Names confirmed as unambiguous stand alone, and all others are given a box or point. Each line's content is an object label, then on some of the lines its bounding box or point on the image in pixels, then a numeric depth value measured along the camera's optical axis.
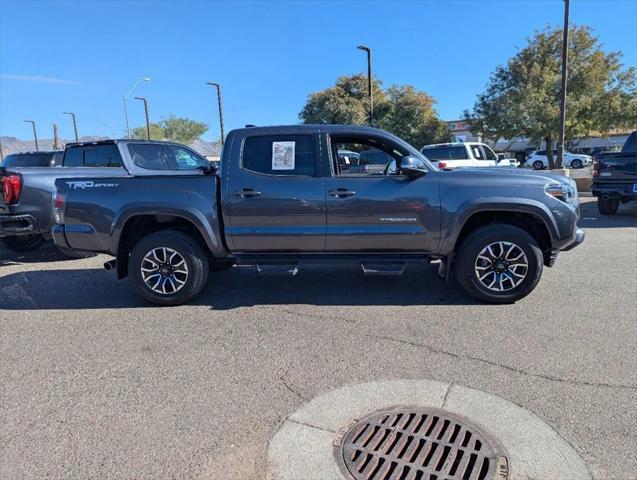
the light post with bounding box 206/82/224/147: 31.48
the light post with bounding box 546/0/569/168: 16.66
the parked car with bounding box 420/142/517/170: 16.36
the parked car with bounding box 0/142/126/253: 6.98
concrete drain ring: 2.44
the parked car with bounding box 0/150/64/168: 11.94
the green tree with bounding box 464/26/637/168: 26.92
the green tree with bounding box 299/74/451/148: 37.72
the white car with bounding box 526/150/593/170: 38.53
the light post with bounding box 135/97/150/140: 39.54
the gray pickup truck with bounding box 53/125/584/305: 4.81
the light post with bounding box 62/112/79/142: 54.04
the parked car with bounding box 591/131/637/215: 9.97
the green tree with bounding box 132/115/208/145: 68.44
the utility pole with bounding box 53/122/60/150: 47.17
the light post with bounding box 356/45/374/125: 22.66
